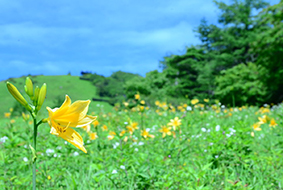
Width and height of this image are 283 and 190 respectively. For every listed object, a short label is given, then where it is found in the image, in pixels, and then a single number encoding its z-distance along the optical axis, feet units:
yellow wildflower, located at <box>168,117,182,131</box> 11.27
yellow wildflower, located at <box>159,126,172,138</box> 10.57
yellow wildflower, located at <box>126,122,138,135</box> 10.39
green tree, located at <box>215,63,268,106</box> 61.46
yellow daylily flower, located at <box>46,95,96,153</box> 3.44
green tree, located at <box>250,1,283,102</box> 52.21
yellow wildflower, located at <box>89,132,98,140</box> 10.82
